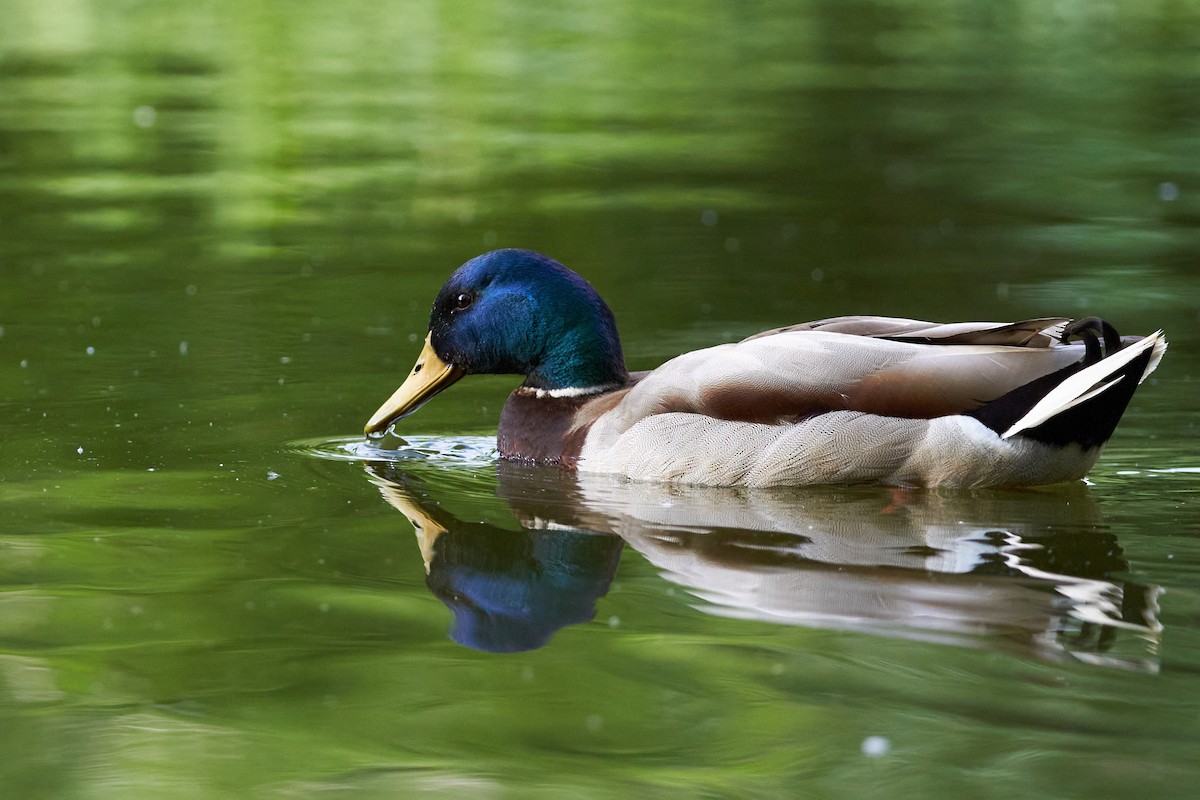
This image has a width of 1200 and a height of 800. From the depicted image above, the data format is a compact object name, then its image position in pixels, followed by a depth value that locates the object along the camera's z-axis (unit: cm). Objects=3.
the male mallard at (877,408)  1348
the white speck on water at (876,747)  876
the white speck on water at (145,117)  3809
